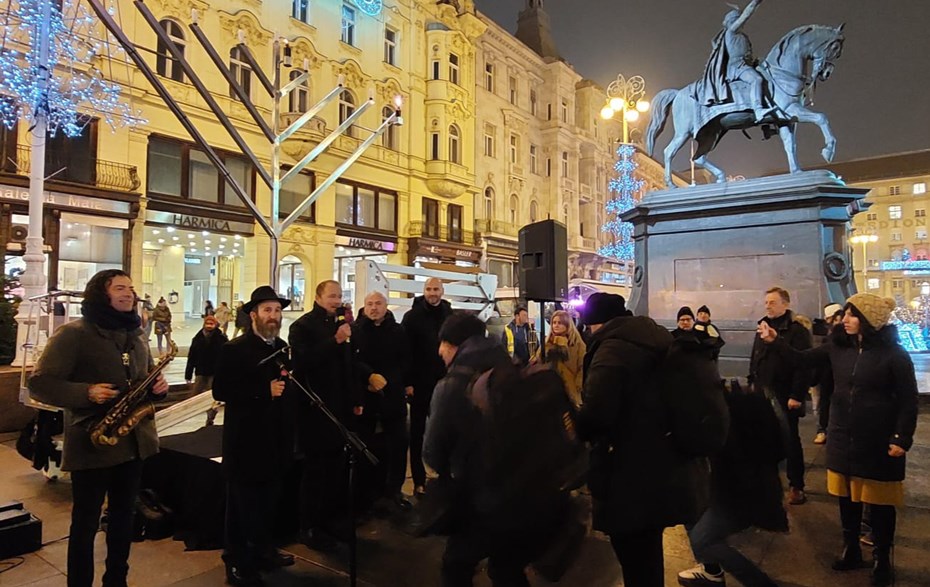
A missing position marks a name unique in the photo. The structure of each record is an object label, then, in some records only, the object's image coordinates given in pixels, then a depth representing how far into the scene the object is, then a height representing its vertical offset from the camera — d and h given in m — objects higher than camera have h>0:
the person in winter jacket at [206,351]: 9.62 -0.67
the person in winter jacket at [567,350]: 5.76 -0.38
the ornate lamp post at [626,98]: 17.58 +6.81
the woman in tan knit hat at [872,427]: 3.52 -0.71
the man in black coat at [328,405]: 4.39 -0.76
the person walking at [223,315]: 18.73 -0.12
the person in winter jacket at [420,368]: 5.55 -0.54
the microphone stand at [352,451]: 3.39 -0.84
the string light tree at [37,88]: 9.34 +3.81
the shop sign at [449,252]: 30.62 +3.35
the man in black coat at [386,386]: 5.07 -0.66
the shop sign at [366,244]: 27.38 +3.35
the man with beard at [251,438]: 3.70 -0.83
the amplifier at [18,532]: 4.16 -1.62
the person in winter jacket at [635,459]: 2.63 -0.68
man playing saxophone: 3.22 -0.50
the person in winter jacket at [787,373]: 4.74 -0.51
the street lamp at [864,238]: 42.84 +5.88
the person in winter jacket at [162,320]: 14.31 -0.23
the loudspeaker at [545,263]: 6.04 +0.54
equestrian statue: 9.81 +4.11
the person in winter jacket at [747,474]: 3.18 -0.90
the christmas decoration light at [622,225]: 29.30 +4.85
